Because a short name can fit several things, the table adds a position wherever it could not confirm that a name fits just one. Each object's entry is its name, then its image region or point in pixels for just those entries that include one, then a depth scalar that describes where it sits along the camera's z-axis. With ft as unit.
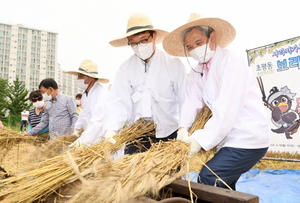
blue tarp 10.48
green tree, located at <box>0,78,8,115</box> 134.08
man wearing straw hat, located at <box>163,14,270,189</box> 4.91
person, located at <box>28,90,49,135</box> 14.83
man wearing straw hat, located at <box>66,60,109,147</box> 10.65
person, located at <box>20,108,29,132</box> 37.33
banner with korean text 14.90
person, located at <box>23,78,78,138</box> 12.49
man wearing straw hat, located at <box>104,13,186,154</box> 7.08
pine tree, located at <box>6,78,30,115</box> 150.10
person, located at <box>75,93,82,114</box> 25.99
